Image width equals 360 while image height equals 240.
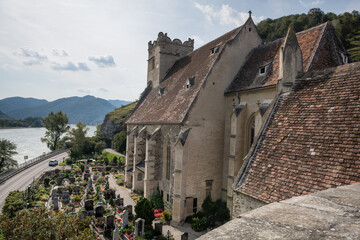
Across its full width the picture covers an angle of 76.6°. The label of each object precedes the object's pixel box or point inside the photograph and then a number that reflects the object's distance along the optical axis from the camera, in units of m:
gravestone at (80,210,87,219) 20.66
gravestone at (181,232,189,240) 15.58
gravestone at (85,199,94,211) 22.81
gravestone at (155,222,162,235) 17.20
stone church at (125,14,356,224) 16.44
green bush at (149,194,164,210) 22.00
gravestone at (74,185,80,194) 29.69
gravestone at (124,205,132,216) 21.82
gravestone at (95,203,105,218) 21.17
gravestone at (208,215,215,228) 17.97
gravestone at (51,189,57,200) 26.12
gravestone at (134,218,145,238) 16.91
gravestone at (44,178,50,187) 35.01
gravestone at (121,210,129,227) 19.22
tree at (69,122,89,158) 57.62
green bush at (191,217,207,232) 17.42
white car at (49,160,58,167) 51.55
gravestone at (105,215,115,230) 18.56
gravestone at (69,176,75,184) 35.21
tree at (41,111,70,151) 72.88
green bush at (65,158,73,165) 55.18
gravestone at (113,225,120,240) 16.27
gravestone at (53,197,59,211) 23.98
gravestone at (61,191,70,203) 26.77
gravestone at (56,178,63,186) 34.28
